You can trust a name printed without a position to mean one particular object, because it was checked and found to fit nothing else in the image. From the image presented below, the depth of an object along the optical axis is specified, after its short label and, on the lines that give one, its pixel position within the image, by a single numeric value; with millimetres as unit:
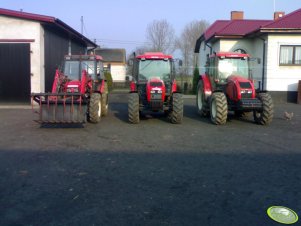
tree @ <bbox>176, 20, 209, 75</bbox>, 58947
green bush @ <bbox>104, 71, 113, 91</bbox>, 34062
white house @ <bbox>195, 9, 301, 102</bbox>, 21156
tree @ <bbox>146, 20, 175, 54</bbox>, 58519
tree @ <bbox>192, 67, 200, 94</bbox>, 29297
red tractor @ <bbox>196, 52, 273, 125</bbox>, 12117
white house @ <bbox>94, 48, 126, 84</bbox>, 55434
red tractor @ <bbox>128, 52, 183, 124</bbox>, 12391
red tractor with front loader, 11055
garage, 18156
